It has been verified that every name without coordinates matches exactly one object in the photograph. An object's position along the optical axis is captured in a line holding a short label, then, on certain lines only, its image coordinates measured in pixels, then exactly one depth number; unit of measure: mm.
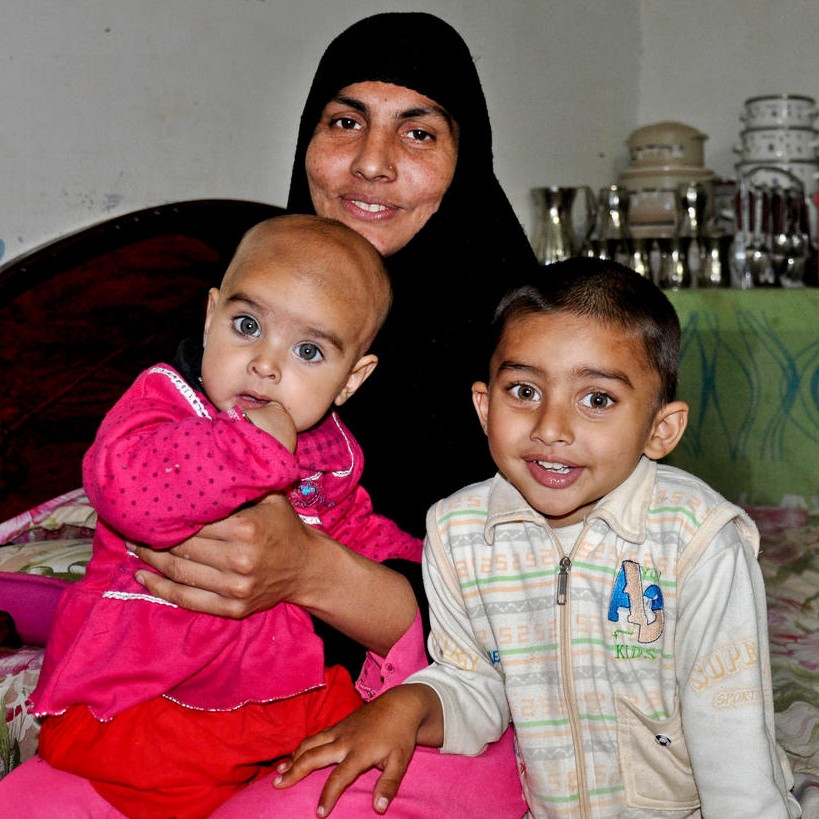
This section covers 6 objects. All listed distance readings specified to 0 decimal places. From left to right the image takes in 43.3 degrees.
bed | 2010
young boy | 1221
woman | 1666
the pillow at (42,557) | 1718
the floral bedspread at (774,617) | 1519
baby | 1125
